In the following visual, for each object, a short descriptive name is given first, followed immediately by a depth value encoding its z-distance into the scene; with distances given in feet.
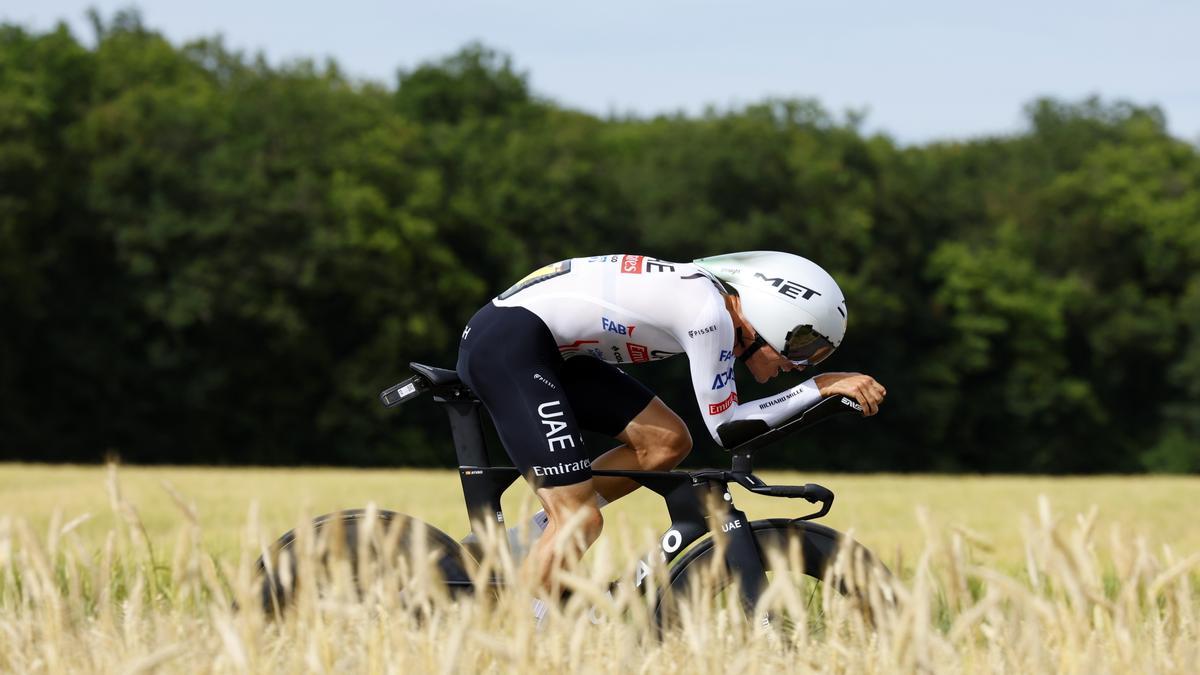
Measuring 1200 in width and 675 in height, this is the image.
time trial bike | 34.96
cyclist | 34.27
